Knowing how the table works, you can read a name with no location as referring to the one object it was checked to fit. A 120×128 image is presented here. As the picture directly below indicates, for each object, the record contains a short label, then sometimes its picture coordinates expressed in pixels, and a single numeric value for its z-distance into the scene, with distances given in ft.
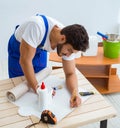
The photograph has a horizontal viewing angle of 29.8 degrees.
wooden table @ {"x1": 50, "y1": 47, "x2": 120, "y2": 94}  7.47
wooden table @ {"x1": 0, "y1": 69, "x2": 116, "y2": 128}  3.71
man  4.01
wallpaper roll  4.26
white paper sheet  3.94
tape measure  3.67
